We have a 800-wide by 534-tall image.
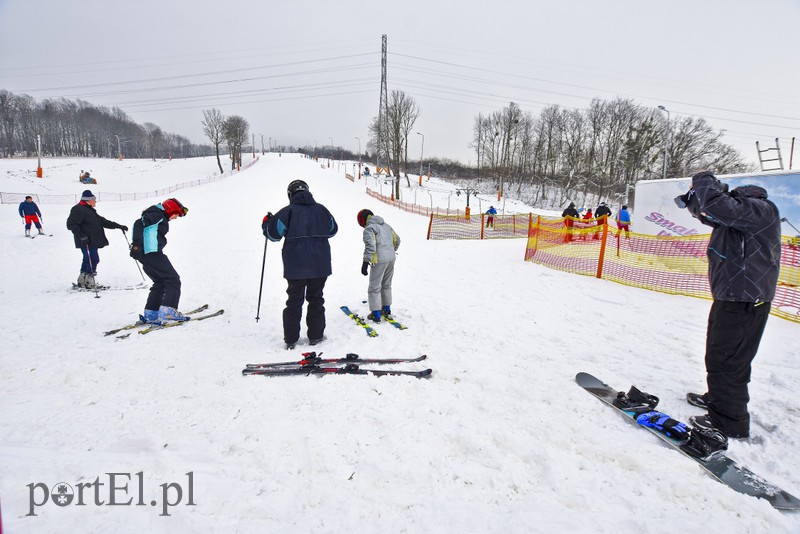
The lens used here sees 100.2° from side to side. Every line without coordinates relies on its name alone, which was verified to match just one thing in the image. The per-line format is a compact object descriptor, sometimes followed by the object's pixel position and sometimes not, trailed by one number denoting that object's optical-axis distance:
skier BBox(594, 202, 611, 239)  13.55
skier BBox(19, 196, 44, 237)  12.24
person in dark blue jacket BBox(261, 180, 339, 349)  4.07
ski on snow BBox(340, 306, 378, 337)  4.60
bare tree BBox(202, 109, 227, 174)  53.38
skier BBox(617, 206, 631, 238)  13.41
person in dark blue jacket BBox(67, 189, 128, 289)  6.62
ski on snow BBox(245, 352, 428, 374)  3.63
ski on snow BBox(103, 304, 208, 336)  4.69
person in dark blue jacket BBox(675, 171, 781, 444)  2.52
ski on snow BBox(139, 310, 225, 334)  4.71
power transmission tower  32.97
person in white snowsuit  4.90
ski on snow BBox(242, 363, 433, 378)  3.49
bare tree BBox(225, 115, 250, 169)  54.59
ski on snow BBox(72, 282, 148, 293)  7.06
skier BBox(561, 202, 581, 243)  13.49
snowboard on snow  2.00
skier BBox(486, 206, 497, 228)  17.98
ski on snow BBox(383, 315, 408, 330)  4.89
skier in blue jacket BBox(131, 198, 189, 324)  4.83
